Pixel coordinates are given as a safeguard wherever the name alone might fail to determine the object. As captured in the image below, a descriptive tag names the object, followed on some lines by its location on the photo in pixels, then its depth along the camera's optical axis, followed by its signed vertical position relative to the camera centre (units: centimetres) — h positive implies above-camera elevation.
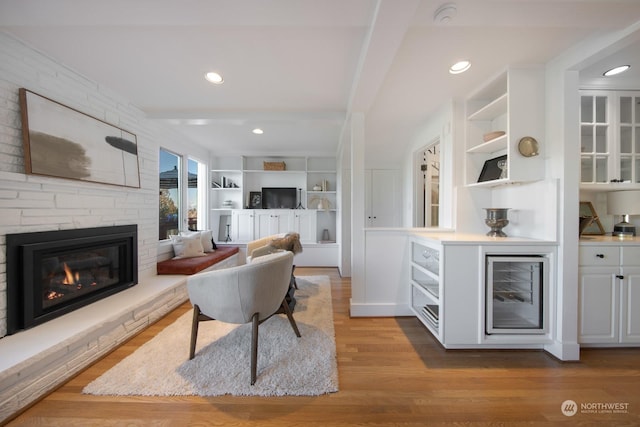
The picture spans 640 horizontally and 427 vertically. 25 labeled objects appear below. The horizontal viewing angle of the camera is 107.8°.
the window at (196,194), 427 +32
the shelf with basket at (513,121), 188 +74
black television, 486 +27
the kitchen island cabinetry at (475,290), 182 -63
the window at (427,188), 364 +37
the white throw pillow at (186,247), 345 -53
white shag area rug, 148 -111
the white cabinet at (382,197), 463 +27
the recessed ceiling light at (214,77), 207 +121
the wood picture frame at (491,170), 224 +40
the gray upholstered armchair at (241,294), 156 -57
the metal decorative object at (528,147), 186 +51
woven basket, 481 +93
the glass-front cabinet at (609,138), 195 +61
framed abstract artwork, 175 +60
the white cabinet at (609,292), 179 -63
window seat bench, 303 -73
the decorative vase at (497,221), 210 -9
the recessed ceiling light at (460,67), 188 +118
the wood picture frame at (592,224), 216 -12
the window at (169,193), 352 +28
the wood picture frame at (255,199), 491 +25
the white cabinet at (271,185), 472 +40
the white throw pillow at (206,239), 383 -47
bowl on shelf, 205 +67
